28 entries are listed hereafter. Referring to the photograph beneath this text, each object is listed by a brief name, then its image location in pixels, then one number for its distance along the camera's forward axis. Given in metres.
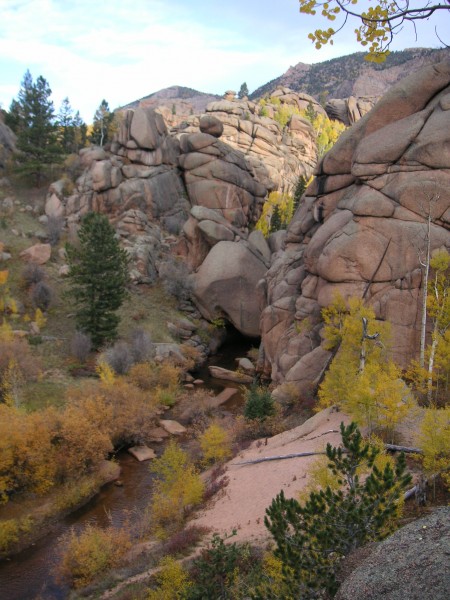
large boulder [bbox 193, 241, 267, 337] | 46.50
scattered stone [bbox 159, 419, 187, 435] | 29.03
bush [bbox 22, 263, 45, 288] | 39.75
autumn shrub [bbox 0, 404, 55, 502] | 20.20
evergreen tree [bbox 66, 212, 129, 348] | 34.03
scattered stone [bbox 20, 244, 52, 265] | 43.03
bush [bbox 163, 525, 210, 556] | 15.36
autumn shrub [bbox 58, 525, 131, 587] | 16.09
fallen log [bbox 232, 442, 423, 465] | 16.05
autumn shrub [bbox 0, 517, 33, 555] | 18.14
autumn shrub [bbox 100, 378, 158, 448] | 26.41
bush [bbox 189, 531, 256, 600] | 10.02
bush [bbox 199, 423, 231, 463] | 23.71
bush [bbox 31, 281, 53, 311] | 38.28
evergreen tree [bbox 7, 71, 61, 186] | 51.88
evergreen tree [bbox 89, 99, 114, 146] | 60.98
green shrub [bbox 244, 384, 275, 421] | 26.75
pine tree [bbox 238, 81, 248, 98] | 129.38
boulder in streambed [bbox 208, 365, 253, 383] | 38.91
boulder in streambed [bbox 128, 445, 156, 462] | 25.82
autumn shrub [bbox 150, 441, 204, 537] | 18.30
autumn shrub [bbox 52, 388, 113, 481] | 22.47
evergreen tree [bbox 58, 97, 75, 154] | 63.25
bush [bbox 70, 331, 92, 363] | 33.34
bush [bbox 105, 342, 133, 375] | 33.19
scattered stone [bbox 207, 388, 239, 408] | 33.03
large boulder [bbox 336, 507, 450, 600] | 5.44
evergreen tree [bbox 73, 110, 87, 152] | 63.38
